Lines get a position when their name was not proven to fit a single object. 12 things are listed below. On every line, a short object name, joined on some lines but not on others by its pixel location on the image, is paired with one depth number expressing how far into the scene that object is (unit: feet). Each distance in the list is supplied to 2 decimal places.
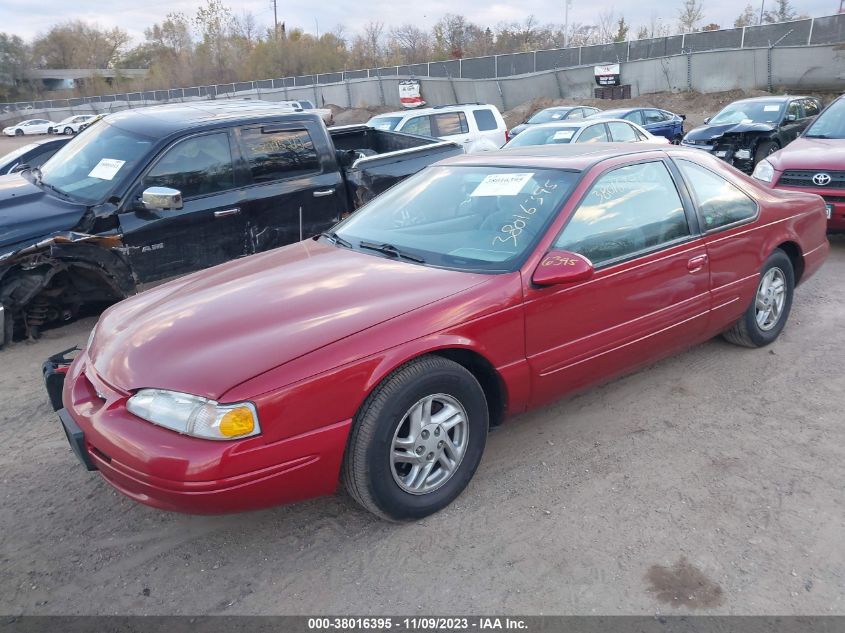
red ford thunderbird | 8.21
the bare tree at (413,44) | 225.76
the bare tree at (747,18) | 194.15
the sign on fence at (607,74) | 103.19
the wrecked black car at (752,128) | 38.19
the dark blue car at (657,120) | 51.31
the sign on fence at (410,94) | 113.91
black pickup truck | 16.52
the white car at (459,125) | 42.16
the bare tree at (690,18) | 186.50
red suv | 22.53
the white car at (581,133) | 38.73
